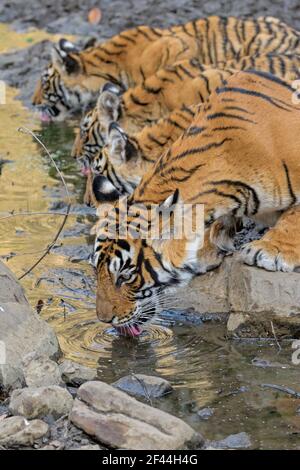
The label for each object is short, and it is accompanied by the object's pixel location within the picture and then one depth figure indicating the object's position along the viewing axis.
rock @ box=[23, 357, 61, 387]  9.84
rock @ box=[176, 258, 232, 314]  12.00
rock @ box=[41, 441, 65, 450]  8.79
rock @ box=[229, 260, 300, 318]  11.33
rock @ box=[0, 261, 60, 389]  10.03
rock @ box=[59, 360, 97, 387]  10.17
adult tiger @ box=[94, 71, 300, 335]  11.10
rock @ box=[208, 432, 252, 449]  8.95
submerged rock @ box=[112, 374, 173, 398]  10.02
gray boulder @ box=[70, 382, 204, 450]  8.56
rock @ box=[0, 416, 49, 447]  8.83
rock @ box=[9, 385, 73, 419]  9.27
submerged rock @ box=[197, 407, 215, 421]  9.58
